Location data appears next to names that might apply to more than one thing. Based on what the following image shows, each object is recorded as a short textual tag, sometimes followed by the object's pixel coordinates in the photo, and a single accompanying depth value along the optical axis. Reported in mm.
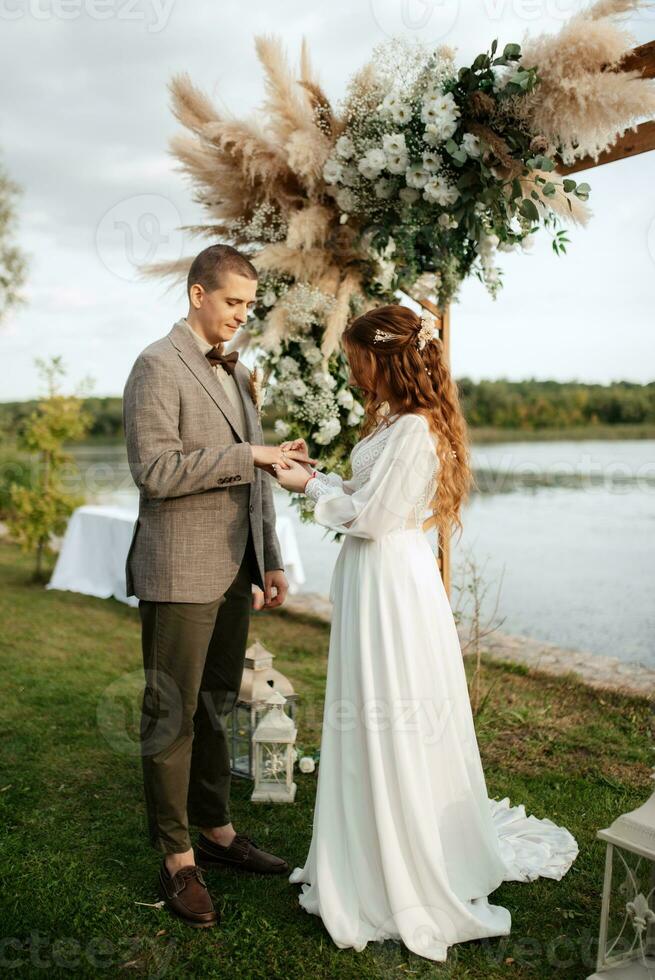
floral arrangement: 3186
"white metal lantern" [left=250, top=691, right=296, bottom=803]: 3646
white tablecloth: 8734
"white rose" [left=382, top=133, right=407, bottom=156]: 3613
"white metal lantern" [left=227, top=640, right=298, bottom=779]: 3878
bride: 2502
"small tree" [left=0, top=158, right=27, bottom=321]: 17469
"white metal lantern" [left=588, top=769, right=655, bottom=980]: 2258
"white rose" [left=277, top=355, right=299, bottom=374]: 4273
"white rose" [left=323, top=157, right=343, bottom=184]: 3879
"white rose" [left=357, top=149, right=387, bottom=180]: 3666
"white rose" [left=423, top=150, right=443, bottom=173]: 3545
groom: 2594
